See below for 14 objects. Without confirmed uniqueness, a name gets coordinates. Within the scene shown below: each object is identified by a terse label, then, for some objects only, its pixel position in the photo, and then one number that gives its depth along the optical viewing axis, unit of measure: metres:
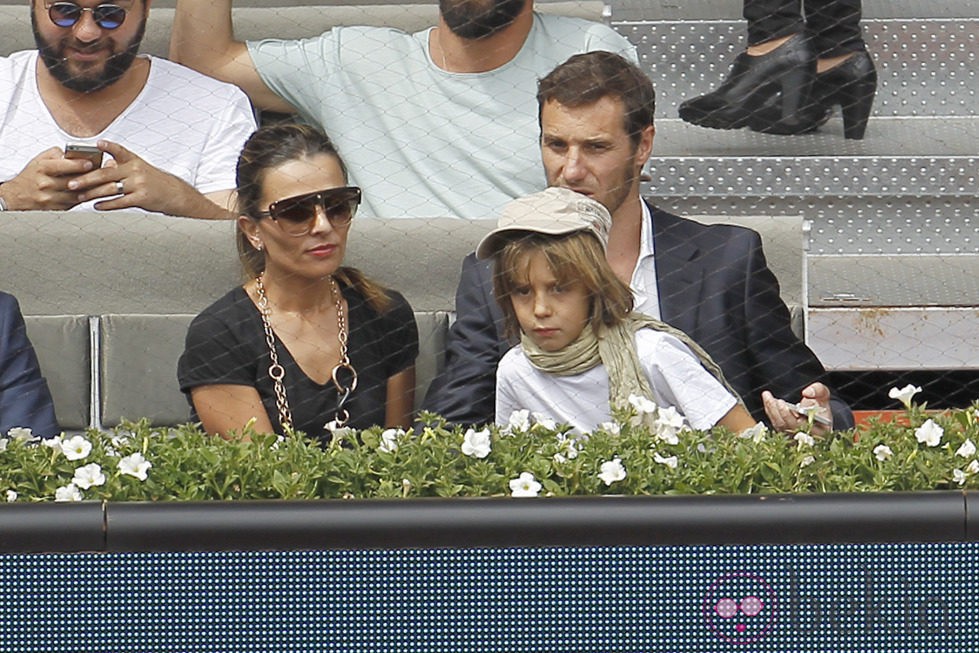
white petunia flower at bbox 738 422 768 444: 17.25
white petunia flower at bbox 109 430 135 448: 17.24
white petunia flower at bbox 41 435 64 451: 17.19
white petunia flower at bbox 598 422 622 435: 17.29
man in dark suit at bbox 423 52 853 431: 17.83
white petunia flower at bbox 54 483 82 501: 17.11
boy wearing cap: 17.66
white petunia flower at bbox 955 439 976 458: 17.17
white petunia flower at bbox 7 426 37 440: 17.25
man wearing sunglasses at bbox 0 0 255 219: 18.21
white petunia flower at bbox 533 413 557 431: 17.33
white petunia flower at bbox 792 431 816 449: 17.21
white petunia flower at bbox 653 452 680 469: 17.17
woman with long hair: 17.83
